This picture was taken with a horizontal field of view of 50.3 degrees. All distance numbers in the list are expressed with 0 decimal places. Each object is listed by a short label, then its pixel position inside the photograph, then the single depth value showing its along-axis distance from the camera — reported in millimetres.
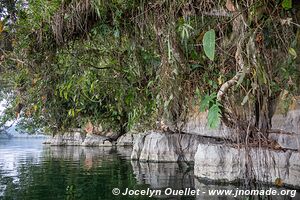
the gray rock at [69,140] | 26531
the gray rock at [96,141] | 23578
